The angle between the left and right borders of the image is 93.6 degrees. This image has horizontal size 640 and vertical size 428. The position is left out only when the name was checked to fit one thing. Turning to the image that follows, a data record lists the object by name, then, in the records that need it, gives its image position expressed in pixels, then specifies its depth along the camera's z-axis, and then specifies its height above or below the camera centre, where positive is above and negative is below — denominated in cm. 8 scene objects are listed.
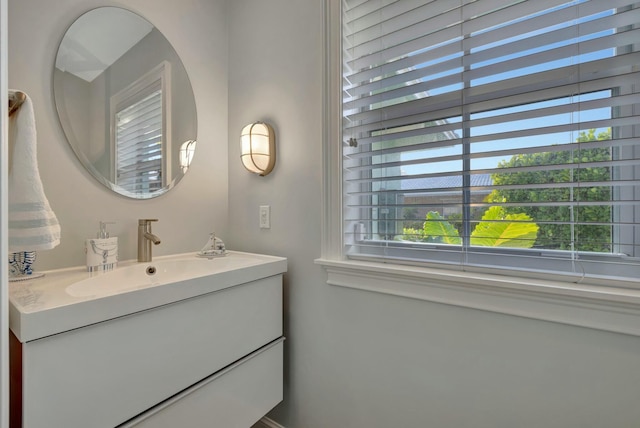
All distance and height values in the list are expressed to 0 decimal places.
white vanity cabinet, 68 -42
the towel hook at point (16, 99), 78 +31
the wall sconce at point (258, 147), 137 +32
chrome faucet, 123 -10
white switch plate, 144 +0
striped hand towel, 79 +7
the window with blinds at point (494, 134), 79 +26
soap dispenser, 106 -13
